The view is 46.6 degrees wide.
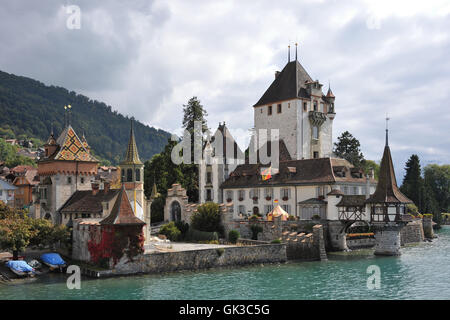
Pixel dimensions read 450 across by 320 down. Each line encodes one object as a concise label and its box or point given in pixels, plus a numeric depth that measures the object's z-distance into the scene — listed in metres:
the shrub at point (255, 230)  50.91
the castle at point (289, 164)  55.00
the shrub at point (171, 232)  52.41
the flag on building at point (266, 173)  58.81
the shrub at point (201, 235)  50.91
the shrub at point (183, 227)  53.75
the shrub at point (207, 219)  52.97
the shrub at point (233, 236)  50.21
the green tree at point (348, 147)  87.44
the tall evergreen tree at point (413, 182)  93.31
